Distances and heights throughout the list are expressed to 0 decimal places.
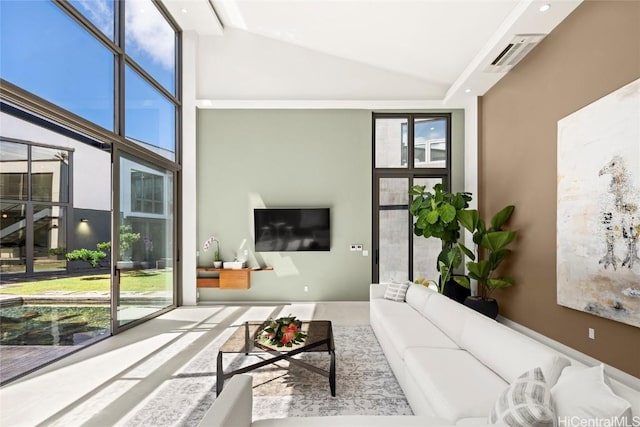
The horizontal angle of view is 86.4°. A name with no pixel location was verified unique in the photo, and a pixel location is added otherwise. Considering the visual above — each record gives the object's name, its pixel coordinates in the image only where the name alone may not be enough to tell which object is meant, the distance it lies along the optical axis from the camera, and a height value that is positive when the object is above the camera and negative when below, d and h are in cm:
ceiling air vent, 391 +204
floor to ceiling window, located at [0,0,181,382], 288 +66
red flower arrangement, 287 -101
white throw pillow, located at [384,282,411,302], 433 -96
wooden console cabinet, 593 -109
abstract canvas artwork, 279 +8
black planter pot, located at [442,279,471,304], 532 -117
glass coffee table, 267 -109
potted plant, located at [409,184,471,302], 523 -11
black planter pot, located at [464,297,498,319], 455 -119
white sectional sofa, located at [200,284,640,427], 130 -95
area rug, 244 -140
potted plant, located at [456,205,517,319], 451 -47
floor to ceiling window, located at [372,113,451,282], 633 +78
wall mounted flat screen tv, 609 -18
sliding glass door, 435 -34
